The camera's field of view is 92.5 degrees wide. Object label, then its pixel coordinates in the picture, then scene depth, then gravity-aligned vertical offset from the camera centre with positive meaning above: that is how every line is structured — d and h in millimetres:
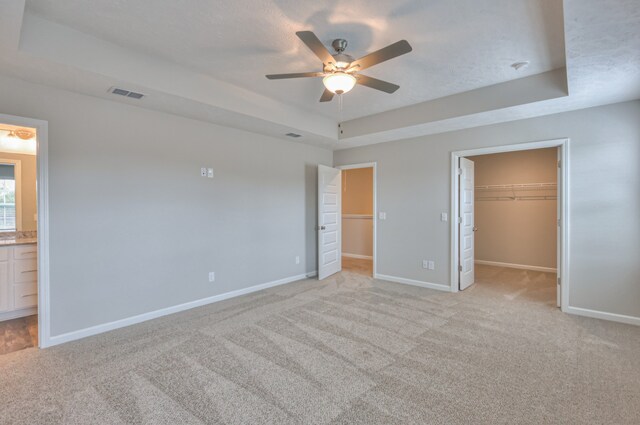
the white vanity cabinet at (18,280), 3586 -816
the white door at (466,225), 4816 -225
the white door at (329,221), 5551 -177
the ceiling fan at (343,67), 2250 +1178
